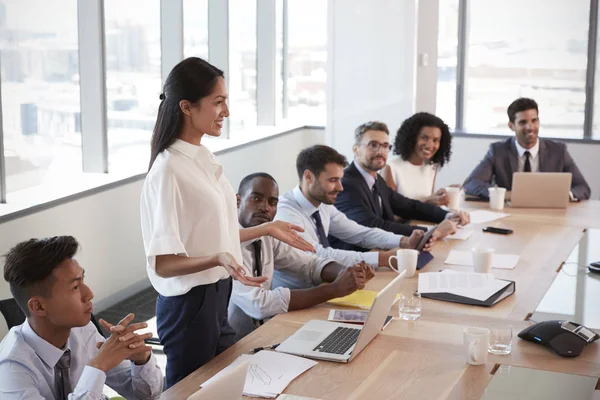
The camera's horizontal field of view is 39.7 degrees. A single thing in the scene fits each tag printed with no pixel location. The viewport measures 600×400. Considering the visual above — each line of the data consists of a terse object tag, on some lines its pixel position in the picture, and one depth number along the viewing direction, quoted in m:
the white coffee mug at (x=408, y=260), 3.57
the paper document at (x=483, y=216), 4.82
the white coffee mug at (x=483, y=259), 3.60
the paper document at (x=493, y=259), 3.78
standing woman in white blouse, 2.64
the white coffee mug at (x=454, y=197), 5.07
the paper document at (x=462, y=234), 4.37
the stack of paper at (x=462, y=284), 3.30
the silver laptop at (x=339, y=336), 2.62
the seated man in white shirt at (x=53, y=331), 2.20
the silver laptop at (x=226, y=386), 1.83
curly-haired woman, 5.33
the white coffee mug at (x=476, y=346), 2.55
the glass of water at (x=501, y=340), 2.65
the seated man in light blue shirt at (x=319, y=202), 3.88
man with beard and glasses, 4.58
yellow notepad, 3.18
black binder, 3.19
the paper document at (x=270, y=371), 2.36
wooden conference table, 2.39
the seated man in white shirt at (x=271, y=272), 3.12
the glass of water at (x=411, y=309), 3.03
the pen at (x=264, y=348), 2.67
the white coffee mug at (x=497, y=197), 5.12
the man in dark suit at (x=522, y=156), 5.59
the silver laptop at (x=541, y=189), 5.13
